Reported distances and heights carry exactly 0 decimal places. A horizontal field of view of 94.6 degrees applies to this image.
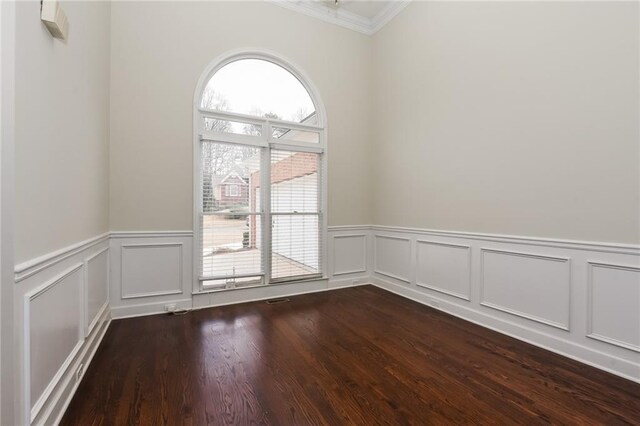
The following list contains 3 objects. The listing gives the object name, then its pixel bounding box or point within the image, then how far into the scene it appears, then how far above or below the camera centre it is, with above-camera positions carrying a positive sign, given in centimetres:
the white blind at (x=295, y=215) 373 -6
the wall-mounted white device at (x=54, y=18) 140 +94
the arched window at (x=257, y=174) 335 +44
